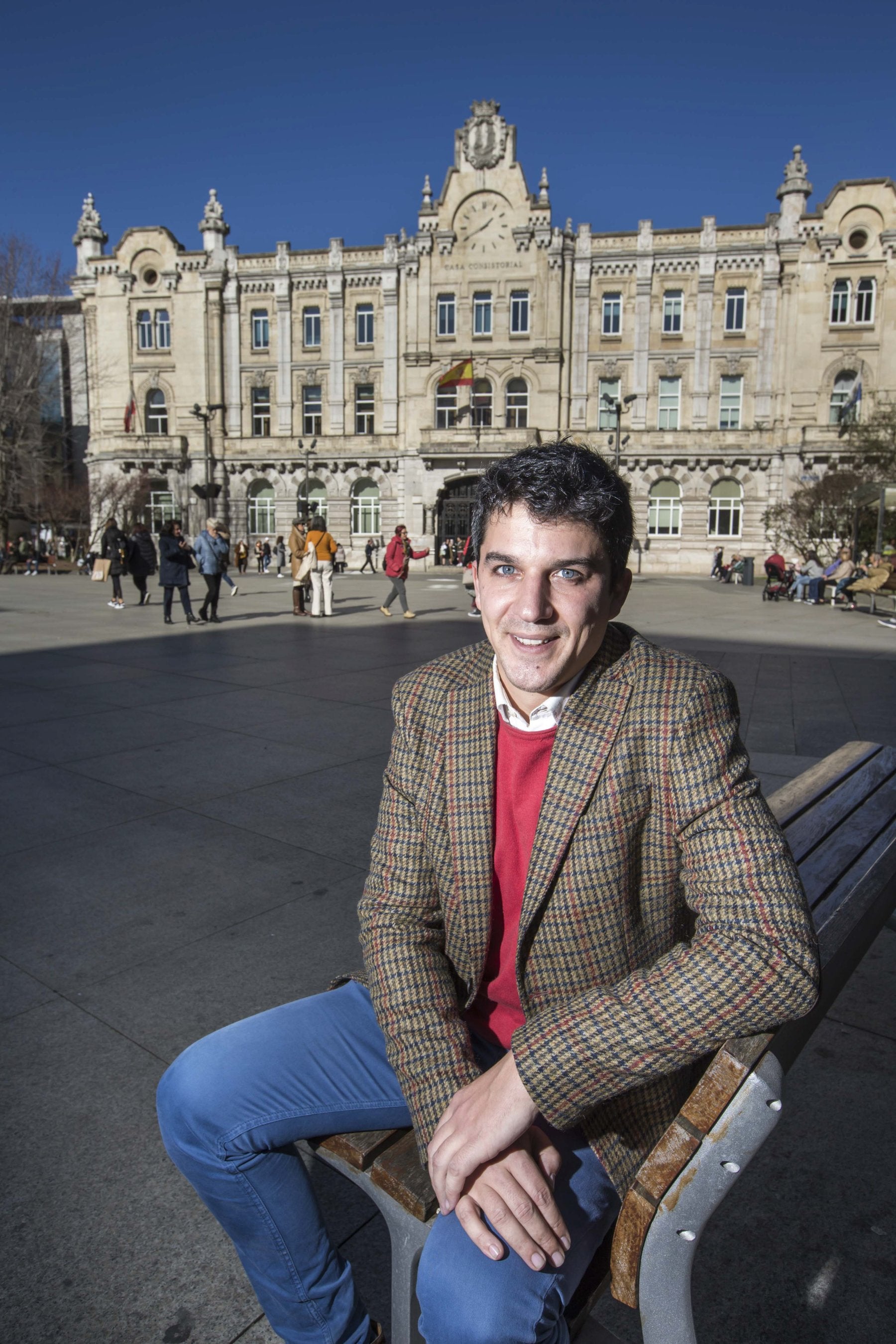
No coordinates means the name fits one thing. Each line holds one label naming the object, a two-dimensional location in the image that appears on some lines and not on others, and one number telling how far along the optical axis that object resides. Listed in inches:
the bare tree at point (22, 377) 1425.9
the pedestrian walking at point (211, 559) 550.3
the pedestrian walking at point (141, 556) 646.5
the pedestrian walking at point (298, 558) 612.1
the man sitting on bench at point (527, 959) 56.1
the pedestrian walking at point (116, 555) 657.6
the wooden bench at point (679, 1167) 50.0
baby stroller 895.1
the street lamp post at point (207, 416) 1432.1
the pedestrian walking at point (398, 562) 616.4
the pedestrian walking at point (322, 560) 595.5
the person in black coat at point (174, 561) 544.4
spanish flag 1471.5
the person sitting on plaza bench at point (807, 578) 890.1
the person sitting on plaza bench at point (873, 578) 737.0
